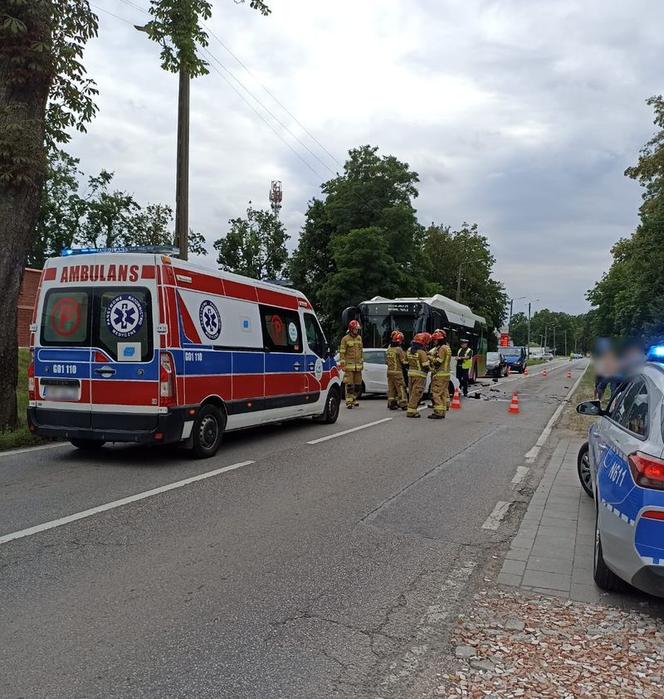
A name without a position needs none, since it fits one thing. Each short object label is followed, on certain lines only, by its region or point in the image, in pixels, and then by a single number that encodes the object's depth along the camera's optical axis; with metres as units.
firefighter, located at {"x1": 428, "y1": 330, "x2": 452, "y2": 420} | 14.19
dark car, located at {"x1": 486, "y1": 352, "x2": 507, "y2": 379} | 36.34
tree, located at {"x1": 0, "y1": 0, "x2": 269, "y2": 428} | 8.94
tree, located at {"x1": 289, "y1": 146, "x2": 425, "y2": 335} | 39.12
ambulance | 7.66
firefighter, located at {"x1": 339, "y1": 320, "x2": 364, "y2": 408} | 16.00
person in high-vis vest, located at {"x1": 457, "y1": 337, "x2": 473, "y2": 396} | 20.97
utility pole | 14.28
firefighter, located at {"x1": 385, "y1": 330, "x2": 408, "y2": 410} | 15.36
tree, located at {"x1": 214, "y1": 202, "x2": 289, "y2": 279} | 42.16
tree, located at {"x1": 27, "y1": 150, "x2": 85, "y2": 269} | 46.66
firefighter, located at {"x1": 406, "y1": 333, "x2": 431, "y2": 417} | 14.10
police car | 3.65
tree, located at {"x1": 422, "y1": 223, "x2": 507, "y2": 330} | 58.09
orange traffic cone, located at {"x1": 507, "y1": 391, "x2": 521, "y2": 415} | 16.07
